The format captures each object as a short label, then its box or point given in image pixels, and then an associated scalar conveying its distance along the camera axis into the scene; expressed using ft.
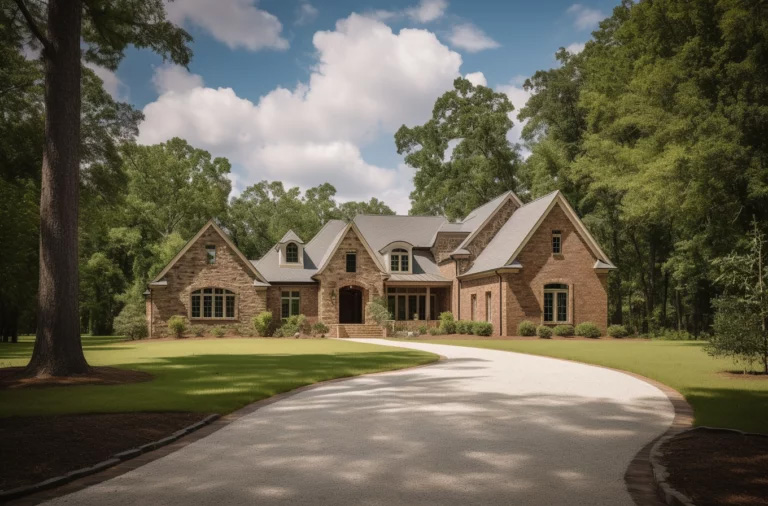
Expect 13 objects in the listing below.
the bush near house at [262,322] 121.90
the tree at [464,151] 181.88
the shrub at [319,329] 124.47
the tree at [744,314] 50.11
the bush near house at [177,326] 117.60
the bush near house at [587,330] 112.68
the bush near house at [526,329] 110.83
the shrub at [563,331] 112.16
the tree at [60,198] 46.78
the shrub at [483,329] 112.98
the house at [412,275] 115.55
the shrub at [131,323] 117.80
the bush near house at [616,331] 115.24
